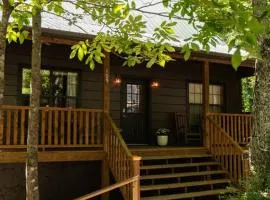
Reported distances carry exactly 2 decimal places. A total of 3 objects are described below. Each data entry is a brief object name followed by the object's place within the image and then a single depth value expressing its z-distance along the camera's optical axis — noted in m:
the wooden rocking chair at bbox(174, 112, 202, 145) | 7.81
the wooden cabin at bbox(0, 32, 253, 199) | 5.42
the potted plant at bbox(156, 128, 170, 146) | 7.32
